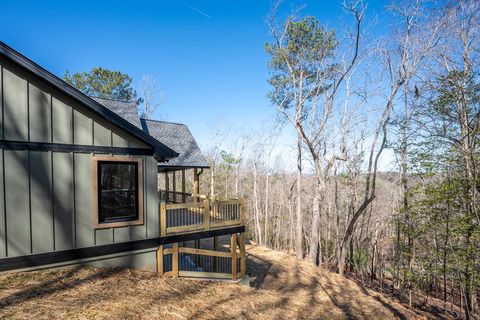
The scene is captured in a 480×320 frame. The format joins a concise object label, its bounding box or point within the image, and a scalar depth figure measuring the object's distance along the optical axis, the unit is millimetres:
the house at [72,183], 5273
